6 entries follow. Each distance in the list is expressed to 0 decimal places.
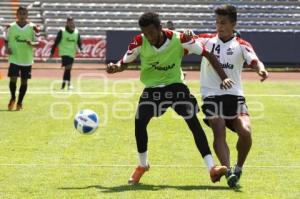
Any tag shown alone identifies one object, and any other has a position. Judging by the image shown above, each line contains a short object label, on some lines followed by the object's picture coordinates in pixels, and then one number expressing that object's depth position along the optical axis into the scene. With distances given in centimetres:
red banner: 7244
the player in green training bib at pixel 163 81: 1644
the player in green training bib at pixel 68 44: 4521
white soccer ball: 1825
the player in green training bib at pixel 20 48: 3369
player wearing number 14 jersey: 1636
